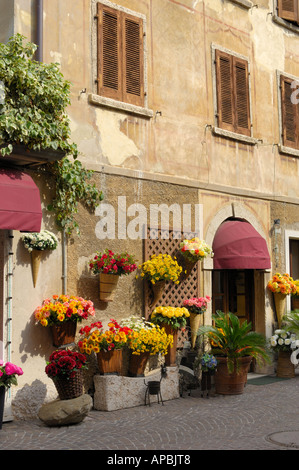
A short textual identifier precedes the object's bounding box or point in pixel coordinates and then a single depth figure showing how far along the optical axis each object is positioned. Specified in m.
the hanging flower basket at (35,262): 8.30
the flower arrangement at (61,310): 8.13
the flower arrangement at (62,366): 7.68
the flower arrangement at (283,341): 11.55
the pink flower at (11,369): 7.23
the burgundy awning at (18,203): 7.55
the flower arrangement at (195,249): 10.23
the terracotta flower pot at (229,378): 9.81
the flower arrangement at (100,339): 8.56
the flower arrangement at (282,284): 12.07
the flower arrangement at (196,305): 10.31
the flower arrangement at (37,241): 8.19
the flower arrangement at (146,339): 8.90
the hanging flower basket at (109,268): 8.83
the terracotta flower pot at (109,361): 8.64
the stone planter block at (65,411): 7.52
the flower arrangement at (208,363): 9.68
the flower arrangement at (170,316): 9.66
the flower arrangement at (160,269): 9.60
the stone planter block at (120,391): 8.57
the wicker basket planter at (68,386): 7.72
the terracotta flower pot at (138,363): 9.03
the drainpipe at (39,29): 8.63
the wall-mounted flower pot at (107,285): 8.91
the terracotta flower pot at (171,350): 9.67
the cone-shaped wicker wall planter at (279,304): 12.30
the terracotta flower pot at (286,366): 11.66
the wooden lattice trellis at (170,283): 9.93
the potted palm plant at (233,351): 9.81
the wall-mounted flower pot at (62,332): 8.32
